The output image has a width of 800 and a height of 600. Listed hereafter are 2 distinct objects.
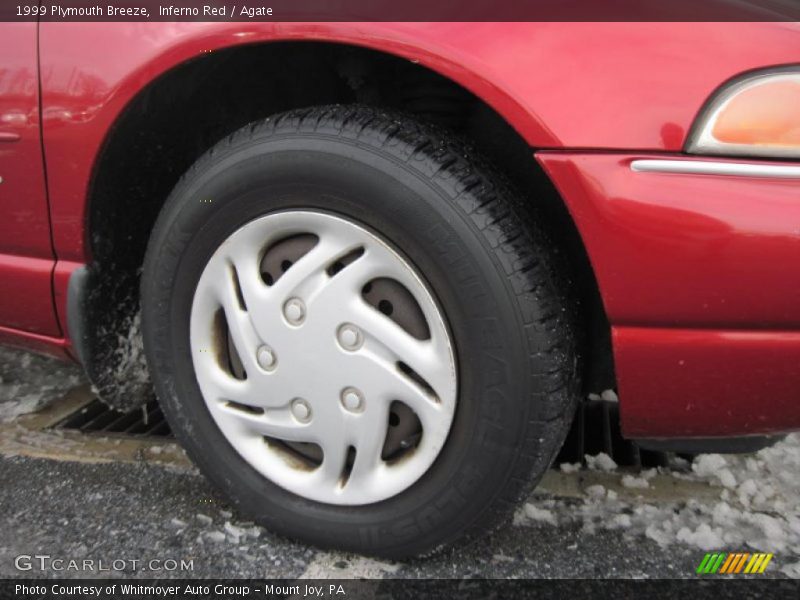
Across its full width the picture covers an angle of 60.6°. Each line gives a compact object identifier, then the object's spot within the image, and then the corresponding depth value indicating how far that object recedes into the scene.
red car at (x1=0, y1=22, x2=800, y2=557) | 1.07
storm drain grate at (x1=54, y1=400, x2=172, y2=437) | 2.03
